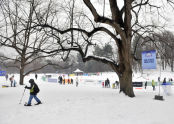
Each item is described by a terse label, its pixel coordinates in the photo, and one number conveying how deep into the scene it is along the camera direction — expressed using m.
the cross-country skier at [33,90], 8.47
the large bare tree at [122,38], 9.49
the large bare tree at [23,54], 22.22
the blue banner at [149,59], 8.91
